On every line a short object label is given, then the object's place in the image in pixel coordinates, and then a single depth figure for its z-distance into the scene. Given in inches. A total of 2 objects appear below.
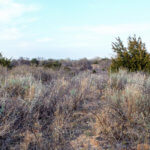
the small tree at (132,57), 477.4
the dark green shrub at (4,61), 645.6
